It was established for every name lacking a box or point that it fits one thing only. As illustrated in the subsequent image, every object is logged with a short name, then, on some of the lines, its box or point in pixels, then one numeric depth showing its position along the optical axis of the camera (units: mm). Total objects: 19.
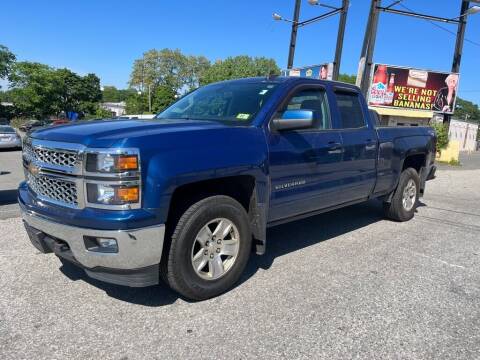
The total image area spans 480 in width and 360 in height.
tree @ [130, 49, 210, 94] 77375
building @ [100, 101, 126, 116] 92488
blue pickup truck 2822
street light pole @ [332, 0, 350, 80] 16156
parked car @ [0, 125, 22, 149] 17953
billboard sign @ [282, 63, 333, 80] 20267
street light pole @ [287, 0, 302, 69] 19922
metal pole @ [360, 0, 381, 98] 15320
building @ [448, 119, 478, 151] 46781
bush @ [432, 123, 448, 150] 18859
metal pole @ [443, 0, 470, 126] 18359
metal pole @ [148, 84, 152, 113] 64500
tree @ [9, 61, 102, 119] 51156
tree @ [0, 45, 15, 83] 50312
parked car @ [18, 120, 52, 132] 39662
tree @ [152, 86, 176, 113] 69625
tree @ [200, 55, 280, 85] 63906
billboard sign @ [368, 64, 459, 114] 22188
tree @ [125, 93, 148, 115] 69625
